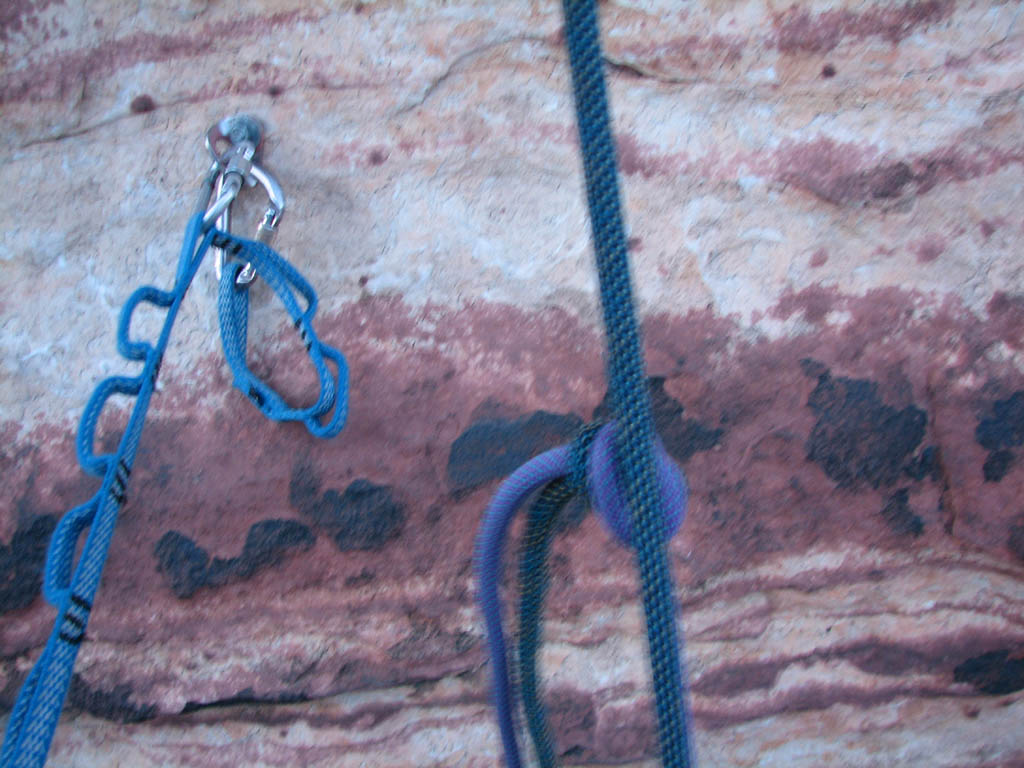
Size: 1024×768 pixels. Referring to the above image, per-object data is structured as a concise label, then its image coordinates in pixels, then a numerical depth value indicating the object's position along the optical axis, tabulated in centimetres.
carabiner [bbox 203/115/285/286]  76
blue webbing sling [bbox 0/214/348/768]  58
